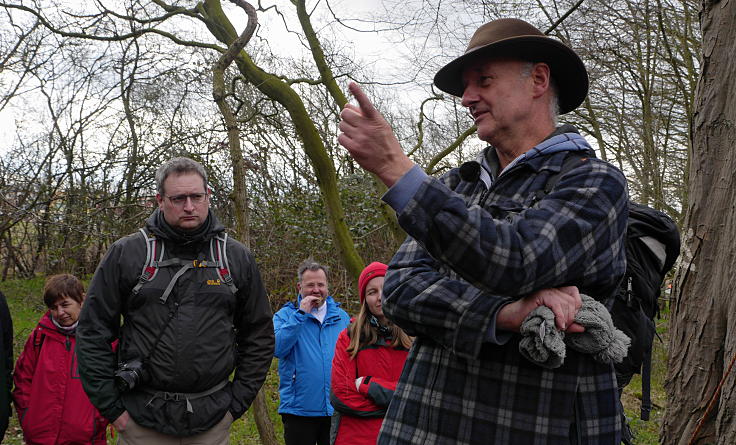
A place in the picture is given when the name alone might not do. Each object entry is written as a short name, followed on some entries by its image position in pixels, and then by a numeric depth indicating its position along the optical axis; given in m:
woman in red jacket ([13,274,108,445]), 4.23
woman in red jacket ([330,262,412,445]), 3.92
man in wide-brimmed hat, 1.45
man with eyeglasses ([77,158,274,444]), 3.52
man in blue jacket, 4.68
